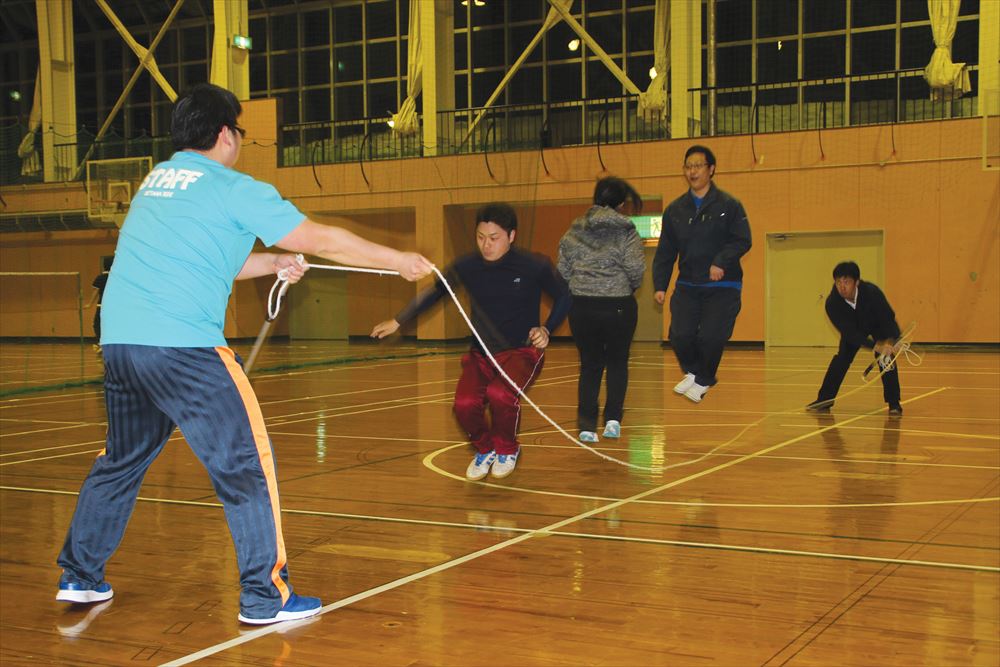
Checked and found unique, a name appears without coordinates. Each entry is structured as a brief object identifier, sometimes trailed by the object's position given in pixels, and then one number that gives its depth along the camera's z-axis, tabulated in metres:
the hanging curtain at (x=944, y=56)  19.59
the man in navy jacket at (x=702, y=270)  7.12
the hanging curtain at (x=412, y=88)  24.11
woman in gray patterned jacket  7.22
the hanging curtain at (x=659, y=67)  22.14
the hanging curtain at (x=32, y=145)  28.03
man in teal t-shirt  3.31
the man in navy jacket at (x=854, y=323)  9.89
